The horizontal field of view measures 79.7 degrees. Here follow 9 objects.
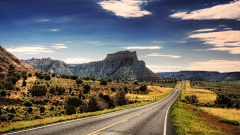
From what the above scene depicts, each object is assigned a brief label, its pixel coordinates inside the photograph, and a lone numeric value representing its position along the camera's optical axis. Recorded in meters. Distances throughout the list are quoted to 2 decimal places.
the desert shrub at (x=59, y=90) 47.97
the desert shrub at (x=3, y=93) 37.72
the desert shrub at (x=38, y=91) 43.28
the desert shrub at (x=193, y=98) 52.68
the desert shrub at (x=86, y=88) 57.29
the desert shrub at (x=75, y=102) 33.51
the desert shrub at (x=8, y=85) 45.44
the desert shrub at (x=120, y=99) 34.91
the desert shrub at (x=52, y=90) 47.65
